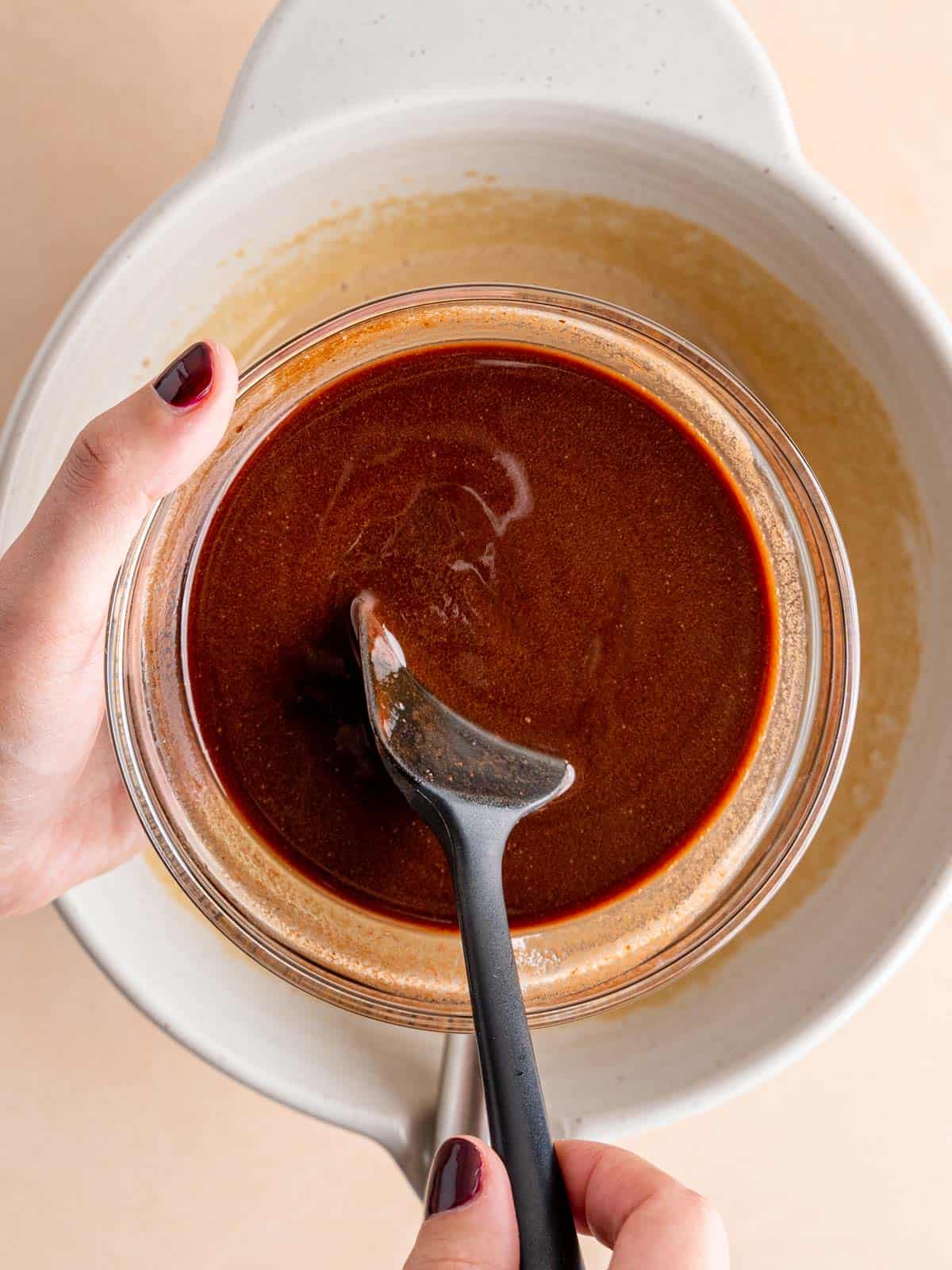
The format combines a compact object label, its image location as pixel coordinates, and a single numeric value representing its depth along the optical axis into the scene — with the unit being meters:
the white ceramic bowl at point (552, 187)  0.29
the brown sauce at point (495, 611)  0.28
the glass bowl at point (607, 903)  0.29
